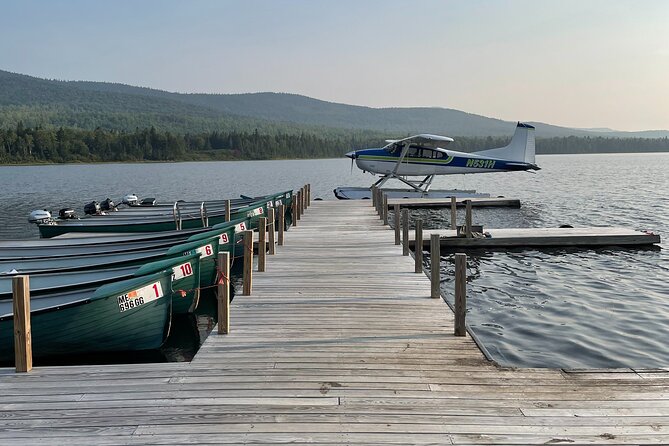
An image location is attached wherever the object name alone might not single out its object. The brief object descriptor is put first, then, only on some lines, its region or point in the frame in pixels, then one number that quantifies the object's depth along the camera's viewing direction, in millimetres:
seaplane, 27375
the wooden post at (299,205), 18531
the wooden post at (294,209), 17641
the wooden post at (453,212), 17984
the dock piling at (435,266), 7730
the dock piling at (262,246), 10062
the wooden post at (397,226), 13422
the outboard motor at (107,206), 20977
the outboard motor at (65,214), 18766
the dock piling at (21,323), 5309
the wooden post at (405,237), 11789
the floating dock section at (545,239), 15383
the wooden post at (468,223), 15343
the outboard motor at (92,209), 20188
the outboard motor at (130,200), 22703
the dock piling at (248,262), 8008
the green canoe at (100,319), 6914
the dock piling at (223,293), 6348
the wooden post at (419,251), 9977
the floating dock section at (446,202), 25641
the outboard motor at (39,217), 17000
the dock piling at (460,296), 6363
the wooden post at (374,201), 21688
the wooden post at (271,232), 12276
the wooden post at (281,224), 13273
